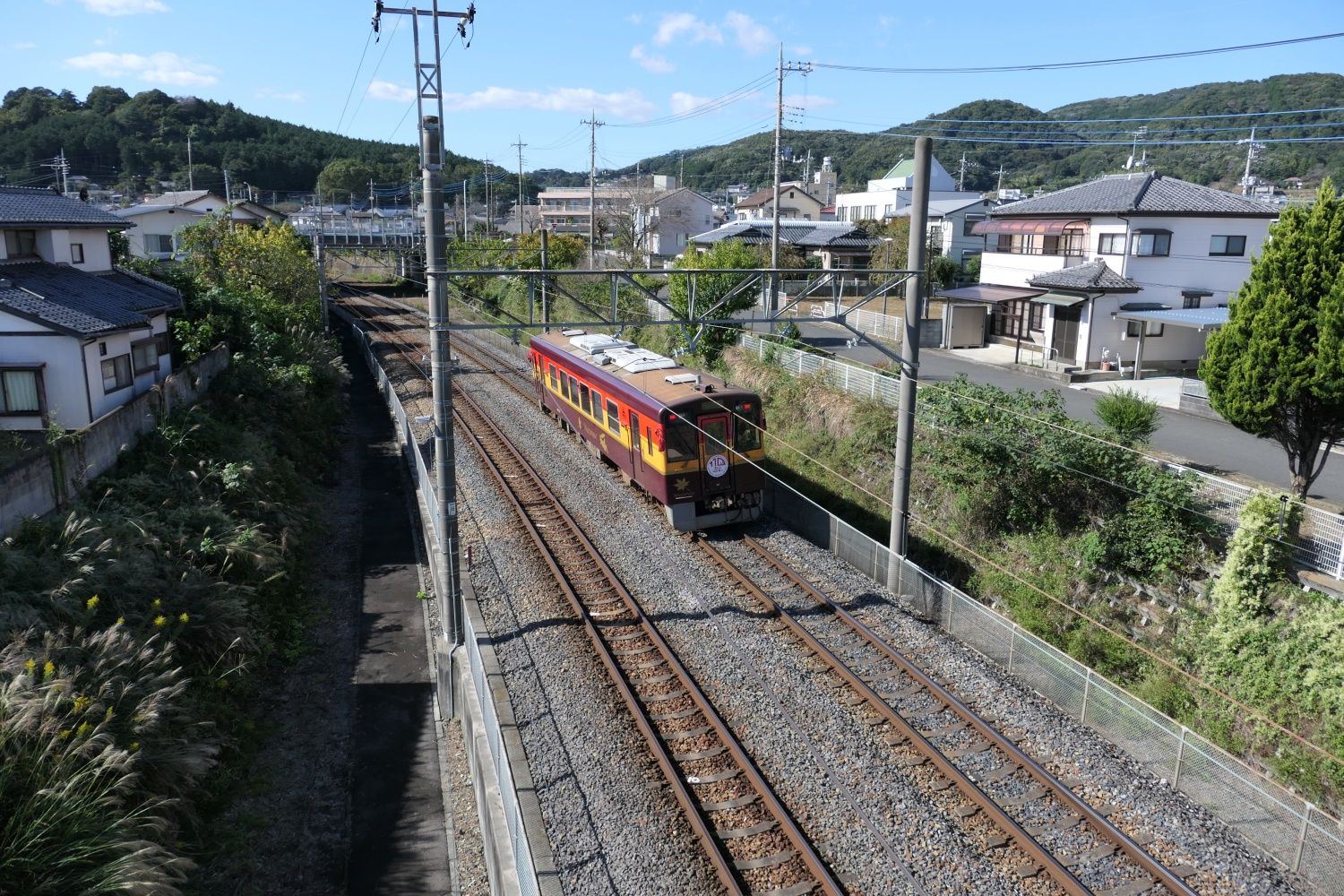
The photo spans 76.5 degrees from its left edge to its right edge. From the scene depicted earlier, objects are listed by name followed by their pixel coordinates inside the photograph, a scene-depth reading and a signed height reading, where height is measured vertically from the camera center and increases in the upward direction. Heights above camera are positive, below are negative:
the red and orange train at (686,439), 14.27 -2.83
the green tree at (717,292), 23.09 -0.50
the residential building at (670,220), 62.78 +3.99
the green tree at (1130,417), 13.53 -2.19
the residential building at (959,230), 46.66 +2.44
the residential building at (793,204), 62.91 +5.22
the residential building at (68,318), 15.48 -0.95
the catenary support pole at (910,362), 11.19 -1.19
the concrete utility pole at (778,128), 21.72 +4.12
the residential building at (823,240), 45.41 +1.81
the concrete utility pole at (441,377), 9.54 -1.23
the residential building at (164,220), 42.41 +2.50
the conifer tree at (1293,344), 10.76 -0.85
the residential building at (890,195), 58.09 +5.50
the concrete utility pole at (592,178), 36.04 +4.22
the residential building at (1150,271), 24.88 +0.19
